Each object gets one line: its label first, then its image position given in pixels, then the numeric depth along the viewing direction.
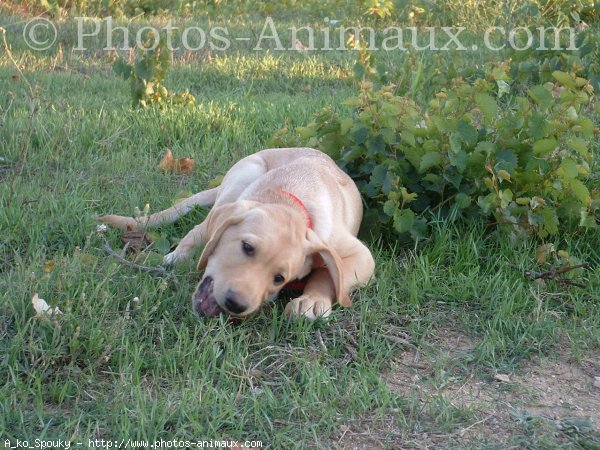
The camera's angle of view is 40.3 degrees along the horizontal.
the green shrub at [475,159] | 4.09
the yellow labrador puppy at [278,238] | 3.27
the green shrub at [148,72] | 5.80
